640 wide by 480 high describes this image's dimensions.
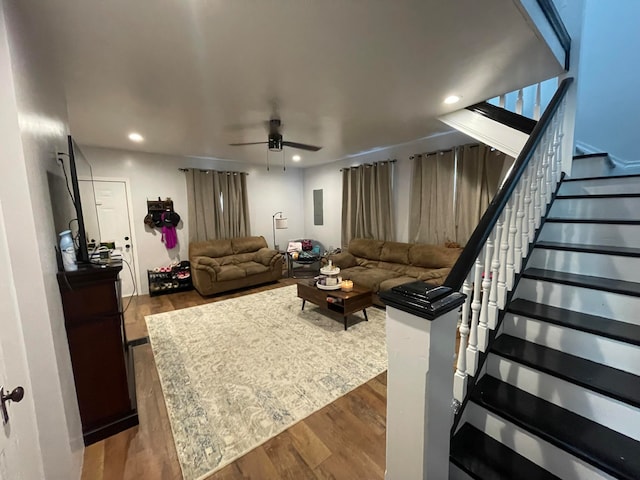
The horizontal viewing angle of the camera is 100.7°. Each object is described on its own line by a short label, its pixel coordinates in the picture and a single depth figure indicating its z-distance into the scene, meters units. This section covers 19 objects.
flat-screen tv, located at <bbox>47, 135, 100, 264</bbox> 1.68
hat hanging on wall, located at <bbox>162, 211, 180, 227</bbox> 5.02
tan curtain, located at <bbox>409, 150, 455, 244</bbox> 4.14
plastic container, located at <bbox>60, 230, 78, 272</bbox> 1.61
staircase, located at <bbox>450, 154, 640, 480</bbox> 1.09
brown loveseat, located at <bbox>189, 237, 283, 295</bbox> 4.59
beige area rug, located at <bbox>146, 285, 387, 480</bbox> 1.80
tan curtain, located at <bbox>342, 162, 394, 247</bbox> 5.08
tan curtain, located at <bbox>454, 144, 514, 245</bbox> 3.54
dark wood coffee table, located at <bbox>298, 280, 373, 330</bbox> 3.21
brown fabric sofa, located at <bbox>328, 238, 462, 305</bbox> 3.96
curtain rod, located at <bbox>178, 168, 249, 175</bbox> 5.16
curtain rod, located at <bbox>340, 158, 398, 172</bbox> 4.90
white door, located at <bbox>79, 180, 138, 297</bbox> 4.50
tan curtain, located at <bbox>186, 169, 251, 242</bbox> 5.27
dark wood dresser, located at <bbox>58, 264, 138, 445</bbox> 1.69
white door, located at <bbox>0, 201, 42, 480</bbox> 0.85
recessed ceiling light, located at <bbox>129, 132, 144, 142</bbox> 3.64
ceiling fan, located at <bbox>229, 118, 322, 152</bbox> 3.16
